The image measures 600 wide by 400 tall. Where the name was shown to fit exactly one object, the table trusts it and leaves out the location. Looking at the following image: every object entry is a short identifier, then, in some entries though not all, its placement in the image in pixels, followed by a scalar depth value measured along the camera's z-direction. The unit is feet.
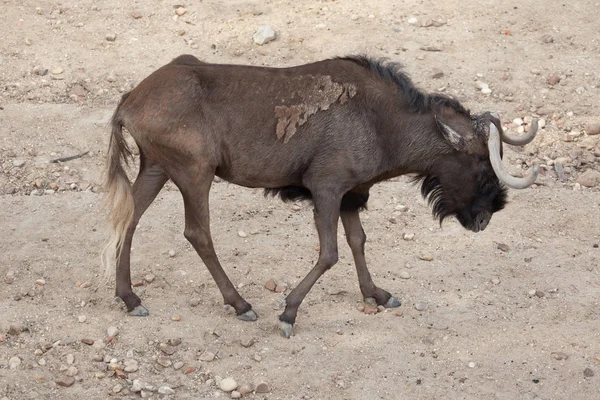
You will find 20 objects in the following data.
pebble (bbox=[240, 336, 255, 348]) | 50.69
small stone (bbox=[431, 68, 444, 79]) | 79.05
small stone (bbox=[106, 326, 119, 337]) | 51.01
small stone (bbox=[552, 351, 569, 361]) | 50.75
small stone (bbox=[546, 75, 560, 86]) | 79.66
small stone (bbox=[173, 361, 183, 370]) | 49.00
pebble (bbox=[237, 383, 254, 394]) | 47.16
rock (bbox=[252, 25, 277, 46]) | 81.71
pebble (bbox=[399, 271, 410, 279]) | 58.65
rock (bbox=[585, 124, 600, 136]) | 73.31
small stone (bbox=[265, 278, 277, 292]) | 56.49
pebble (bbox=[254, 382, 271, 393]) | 47.34
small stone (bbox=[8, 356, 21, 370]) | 47.82
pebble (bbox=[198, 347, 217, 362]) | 49.42
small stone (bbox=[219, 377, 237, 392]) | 47.32
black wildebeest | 49.88
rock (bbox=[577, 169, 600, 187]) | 68.59
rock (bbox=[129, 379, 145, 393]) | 46.85
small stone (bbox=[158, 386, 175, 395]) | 46.91
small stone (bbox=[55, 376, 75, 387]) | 46.96
